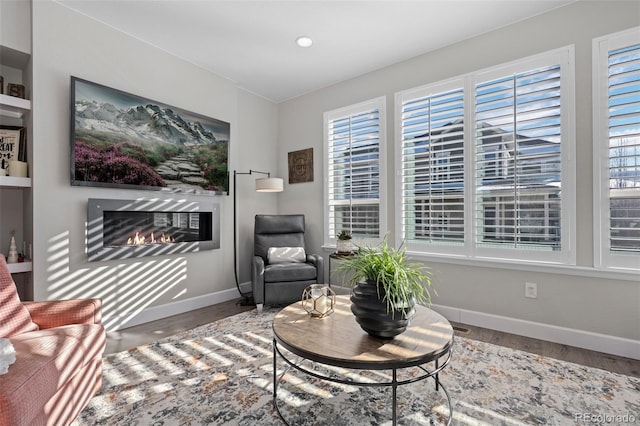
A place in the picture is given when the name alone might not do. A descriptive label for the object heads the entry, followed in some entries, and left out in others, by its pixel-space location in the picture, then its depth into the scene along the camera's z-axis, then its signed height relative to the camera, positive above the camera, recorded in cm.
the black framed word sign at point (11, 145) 238 +56
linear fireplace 268 -14
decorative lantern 180 -55
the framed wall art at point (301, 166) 425 +69
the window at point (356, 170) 360 +55
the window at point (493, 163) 253 +48
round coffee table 126 -62
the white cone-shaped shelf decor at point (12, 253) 236 -31
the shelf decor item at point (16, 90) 239 +100
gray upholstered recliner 326 -65
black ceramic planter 143 -49
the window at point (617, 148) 222 +49
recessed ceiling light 296 +174
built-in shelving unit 230 +80
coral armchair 115 -65
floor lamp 380 +31
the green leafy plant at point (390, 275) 142 -31
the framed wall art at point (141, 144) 260 +71
